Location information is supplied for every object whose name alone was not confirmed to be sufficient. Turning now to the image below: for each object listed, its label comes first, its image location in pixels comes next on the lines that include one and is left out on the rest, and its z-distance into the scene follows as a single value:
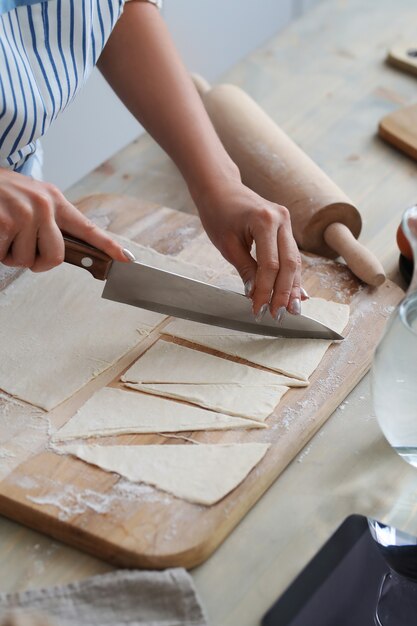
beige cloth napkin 0.88
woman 1.01
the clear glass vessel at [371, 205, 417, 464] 0.92
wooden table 0.93
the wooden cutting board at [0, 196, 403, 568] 0.93
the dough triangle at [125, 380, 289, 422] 1.02
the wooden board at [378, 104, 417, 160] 1.36
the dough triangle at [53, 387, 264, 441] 1.01
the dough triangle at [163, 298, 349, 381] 1.07
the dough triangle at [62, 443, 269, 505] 0.96
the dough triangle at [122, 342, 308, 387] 1.05
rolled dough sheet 1.06
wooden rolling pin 1.19
